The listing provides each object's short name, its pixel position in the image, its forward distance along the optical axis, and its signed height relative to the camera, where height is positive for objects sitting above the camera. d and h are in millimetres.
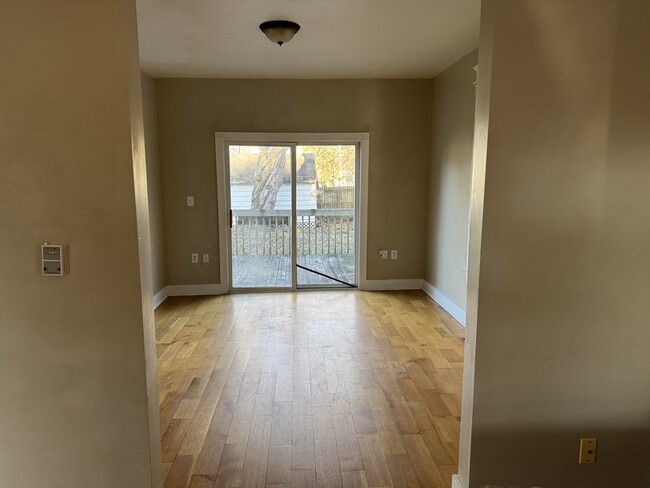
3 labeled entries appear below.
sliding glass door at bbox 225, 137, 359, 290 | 5238 -199
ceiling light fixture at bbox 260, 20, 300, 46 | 3077 +1220
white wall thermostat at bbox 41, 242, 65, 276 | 1478 -230
